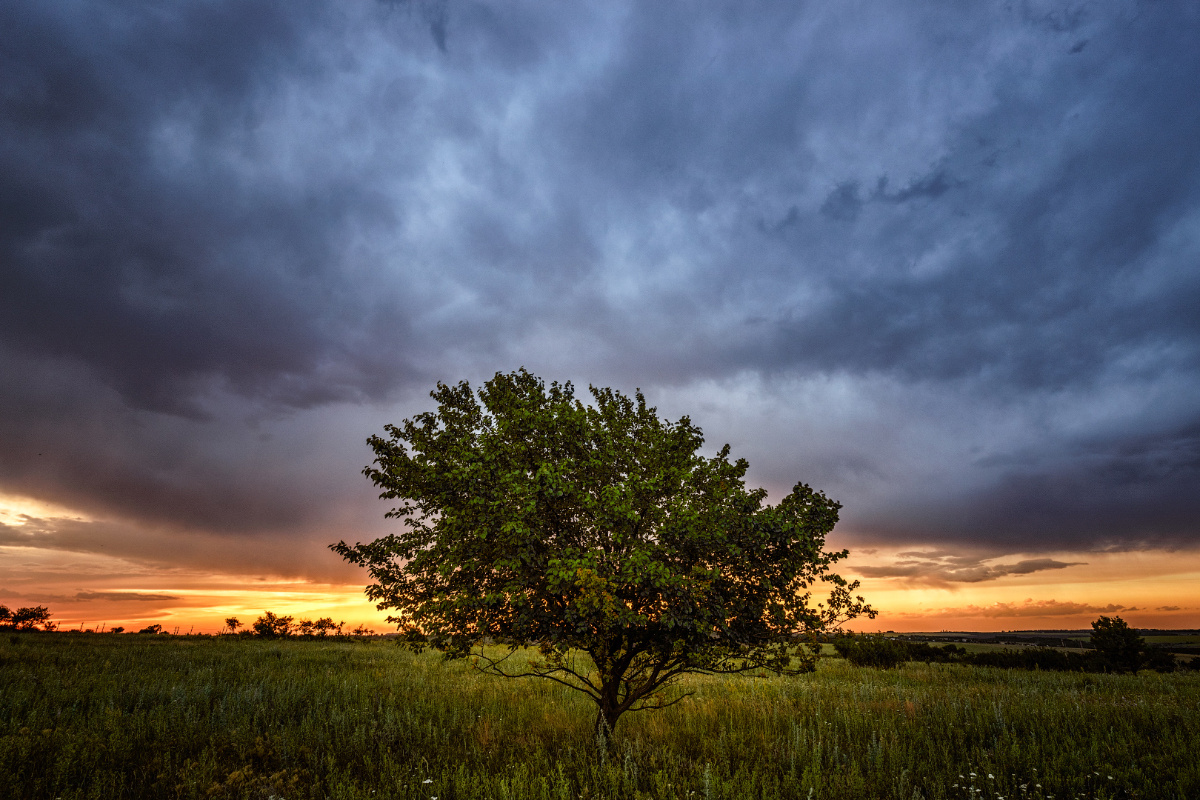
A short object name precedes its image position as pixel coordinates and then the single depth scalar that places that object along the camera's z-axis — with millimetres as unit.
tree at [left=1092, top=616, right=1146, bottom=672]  34594
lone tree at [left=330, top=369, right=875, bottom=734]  7863
